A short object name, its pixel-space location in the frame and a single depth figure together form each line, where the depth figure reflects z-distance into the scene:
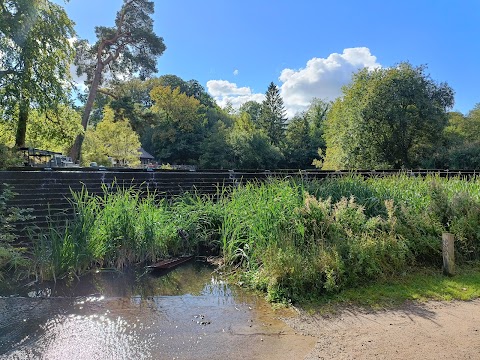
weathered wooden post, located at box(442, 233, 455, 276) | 4.79
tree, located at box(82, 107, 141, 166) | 26.81
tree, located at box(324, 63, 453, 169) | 21.84
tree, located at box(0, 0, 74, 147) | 12.31
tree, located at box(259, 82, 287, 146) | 51.72
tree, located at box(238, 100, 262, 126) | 68.22
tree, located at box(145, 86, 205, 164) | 43.34
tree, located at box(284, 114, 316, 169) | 44.44
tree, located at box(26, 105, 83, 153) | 14.73
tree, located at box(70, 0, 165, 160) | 22.12
